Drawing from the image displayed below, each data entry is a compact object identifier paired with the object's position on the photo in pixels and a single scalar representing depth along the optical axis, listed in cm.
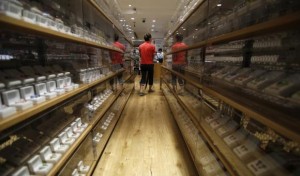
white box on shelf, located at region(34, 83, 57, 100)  113
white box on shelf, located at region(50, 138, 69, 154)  128
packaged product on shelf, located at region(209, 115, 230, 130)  165
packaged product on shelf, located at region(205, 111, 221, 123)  179
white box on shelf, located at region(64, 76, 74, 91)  144
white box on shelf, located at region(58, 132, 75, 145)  140
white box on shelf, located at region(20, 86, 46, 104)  101
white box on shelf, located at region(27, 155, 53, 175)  103
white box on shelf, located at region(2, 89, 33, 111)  89
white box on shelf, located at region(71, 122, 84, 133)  163
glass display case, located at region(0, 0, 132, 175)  93
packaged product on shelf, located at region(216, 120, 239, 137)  148
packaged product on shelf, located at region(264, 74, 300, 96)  90
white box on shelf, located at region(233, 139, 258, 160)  116
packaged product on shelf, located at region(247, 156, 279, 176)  97
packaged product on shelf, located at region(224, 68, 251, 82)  139
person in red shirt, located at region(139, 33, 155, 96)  520
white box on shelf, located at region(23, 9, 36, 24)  96
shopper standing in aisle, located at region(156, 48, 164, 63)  1070
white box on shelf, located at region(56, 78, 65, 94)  134
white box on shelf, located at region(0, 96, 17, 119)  76
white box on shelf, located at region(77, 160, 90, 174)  166
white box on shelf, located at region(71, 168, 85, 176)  153
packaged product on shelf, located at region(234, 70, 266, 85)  124
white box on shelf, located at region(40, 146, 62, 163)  115
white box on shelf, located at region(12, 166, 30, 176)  94
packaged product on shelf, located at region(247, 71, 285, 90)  108
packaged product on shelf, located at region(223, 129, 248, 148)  132
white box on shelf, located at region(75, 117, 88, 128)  174
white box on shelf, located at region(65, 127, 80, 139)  152
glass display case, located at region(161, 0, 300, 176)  90
